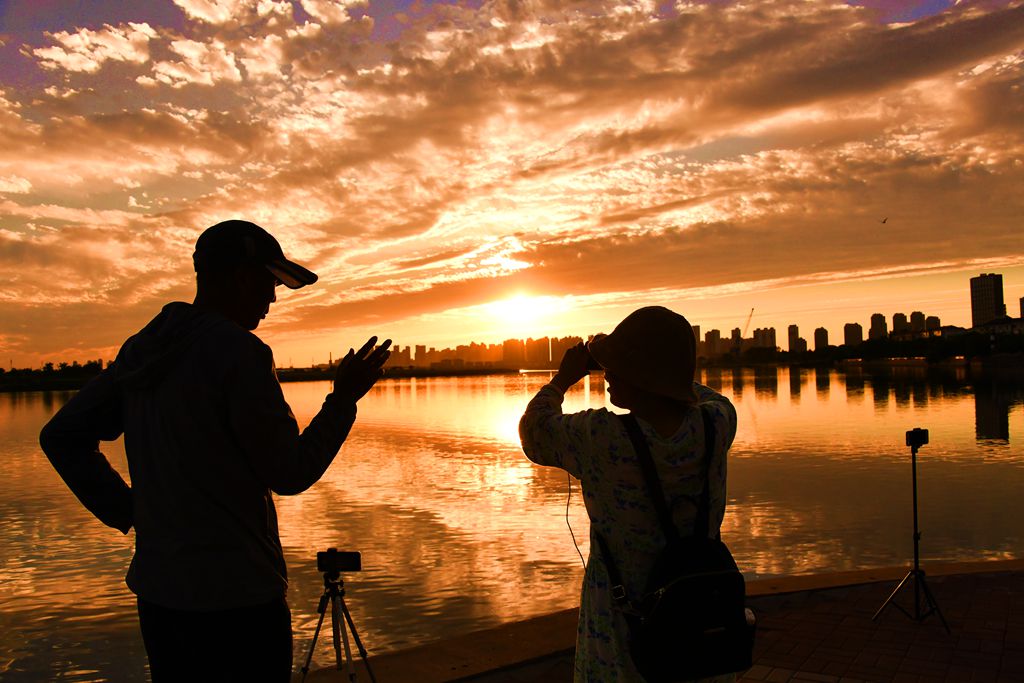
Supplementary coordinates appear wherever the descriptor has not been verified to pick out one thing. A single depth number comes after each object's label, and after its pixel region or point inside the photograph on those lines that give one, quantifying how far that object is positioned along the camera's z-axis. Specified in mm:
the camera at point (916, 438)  6223
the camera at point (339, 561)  4129
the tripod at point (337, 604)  4023
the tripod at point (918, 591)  5977
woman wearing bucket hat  2326
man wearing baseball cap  2080
